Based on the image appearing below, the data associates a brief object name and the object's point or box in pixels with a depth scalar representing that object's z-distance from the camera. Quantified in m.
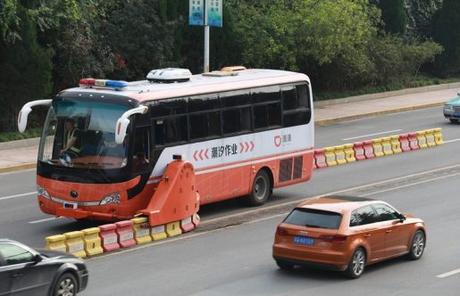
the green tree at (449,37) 58.56
